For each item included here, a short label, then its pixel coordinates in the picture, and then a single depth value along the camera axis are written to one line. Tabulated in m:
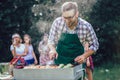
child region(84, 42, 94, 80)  3.56
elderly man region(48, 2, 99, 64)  2.88
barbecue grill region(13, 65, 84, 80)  2.34
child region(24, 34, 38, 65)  5.69
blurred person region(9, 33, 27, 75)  5.47
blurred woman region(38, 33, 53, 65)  6.29
